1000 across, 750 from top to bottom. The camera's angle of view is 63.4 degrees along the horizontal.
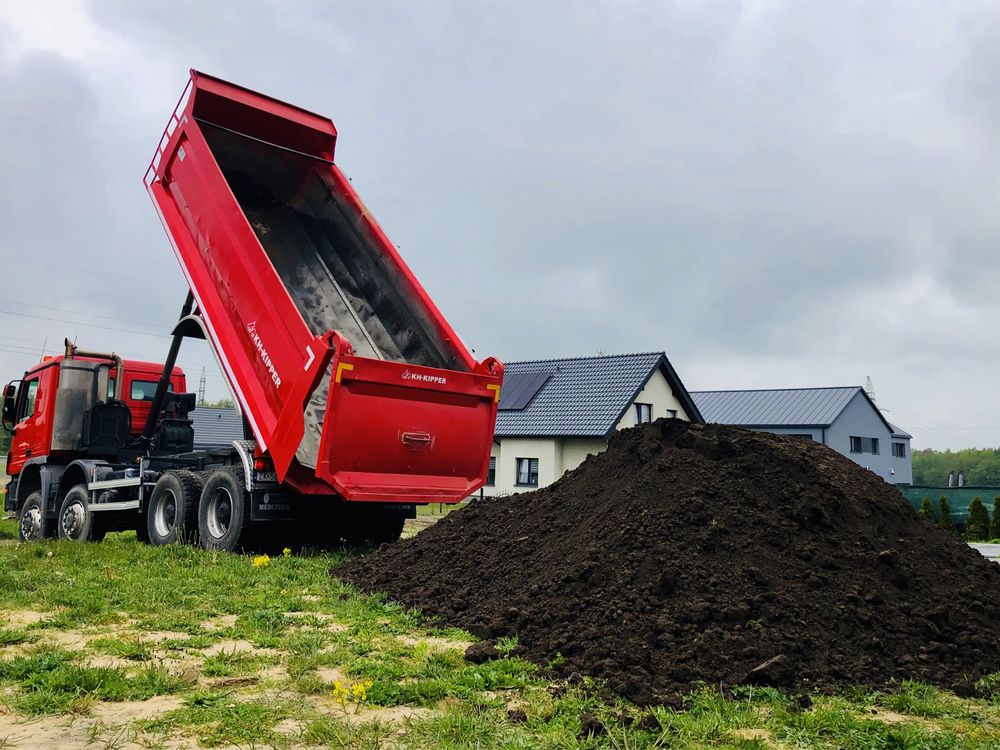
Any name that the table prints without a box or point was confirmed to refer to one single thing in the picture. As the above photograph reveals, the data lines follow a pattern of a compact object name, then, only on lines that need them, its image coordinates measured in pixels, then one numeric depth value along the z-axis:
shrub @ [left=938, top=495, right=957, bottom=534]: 21.88
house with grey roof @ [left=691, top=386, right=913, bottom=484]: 38.81
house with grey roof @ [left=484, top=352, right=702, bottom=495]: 26.45
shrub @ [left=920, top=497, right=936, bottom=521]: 21.77
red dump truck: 8.30
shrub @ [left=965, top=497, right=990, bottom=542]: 21.17
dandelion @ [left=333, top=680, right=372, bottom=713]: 3.92
